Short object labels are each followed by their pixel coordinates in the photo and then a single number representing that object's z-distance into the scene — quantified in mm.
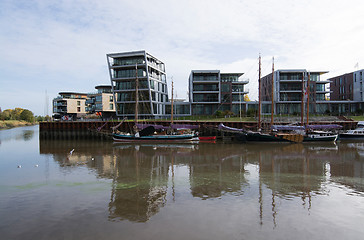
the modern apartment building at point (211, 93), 64750
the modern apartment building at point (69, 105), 97444
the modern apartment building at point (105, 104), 74125
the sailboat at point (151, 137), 41469
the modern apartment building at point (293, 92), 66312
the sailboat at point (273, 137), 38875
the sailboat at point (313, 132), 39344
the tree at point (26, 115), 115875
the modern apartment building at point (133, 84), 58062
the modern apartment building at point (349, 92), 67562
